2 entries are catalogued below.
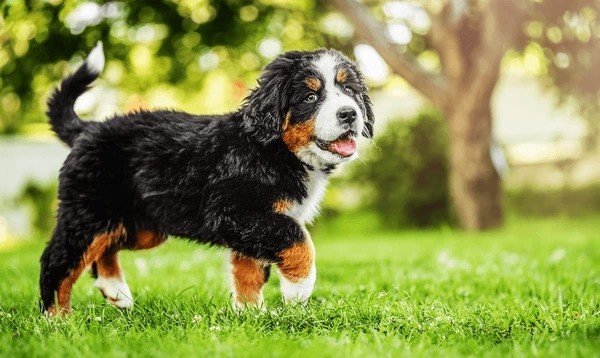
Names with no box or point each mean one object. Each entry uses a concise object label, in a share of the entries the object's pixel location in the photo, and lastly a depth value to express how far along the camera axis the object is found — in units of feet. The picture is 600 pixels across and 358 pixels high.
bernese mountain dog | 11.56
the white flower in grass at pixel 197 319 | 11.10
